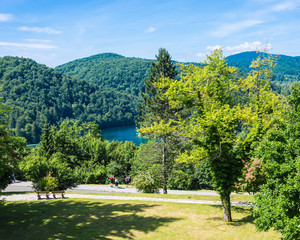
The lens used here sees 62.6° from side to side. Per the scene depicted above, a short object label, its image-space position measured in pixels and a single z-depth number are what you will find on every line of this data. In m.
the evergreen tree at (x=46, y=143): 42.74
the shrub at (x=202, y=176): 43.50
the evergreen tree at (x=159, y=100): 27.73
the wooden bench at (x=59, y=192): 19.55
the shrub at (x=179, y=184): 42.97
